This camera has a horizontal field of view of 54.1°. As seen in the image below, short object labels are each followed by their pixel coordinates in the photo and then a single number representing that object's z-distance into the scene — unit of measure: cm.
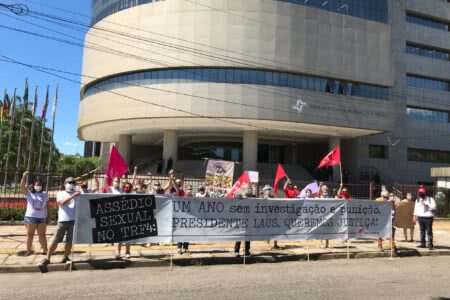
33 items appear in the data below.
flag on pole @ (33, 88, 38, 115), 3439
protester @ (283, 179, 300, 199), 1350
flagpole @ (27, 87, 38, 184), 3444
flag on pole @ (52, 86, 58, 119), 3547
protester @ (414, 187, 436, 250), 1295
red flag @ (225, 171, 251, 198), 1484
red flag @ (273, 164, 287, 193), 1611
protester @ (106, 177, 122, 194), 1121
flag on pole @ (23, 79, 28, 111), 3523
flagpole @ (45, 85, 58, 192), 3541
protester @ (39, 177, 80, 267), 930
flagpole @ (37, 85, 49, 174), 3389
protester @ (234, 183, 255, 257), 1058
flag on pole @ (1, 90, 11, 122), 3569
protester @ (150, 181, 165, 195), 1159
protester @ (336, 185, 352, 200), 1449
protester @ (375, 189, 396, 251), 1209
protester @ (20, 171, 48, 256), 973
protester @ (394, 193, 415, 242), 1457
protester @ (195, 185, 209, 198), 1205
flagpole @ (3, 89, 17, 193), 3379
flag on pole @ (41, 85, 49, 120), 3388
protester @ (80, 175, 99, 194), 1076
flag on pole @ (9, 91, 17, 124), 3394
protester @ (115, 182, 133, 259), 989
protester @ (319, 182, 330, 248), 1294
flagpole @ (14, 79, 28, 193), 3523
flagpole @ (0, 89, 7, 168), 3632
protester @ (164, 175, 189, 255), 1092
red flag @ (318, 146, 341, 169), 1476
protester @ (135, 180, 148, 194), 1219
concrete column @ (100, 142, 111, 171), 5494
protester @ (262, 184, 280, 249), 1205
